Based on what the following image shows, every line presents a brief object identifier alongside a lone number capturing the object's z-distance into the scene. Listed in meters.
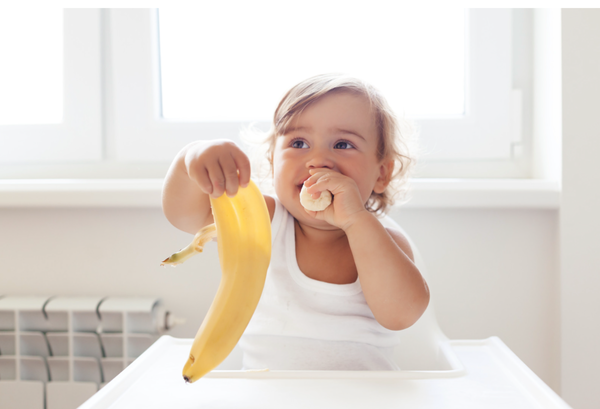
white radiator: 1.10
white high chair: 0.58
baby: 0.76
